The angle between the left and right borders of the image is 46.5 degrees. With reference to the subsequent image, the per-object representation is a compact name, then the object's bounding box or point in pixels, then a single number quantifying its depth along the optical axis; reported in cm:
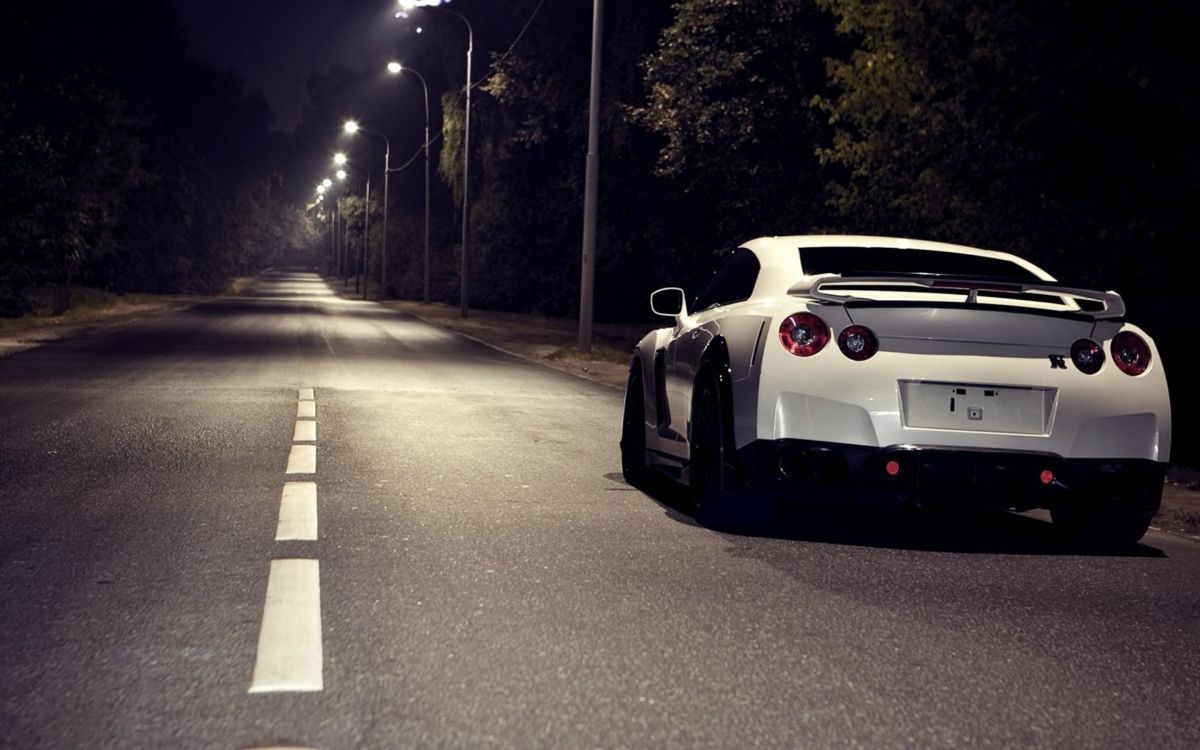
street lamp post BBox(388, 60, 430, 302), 4866
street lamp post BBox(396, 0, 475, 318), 4100
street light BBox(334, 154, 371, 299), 8100
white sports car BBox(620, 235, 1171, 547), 650
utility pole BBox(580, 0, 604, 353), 2427
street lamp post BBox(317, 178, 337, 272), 14005
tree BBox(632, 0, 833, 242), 2430
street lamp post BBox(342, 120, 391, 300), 6794
